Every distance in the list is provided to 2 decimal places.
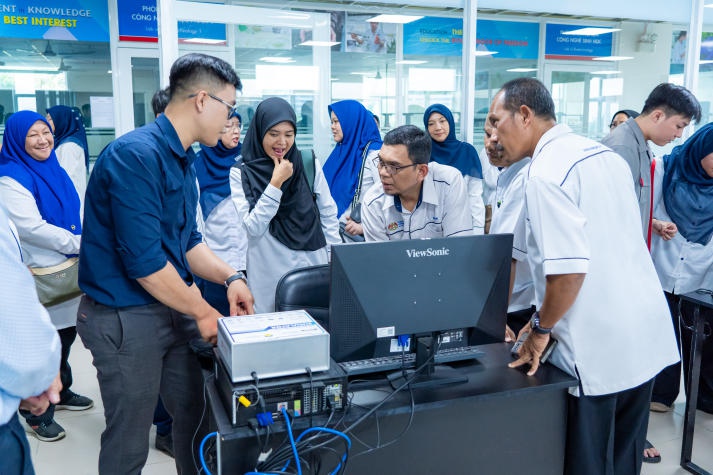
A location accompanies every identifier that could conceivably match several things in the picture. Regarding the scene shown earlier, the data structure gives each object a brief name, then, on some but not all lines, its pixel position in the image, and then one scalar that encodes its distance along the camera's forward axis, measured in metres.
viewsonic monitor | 1.38
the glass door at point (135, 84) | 4.75
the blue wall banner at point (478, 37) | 4.66
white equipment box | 1.26
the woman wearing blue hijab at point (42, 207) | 2.61
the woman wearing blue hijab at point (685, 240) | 2.80
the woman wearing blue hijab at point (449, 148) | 4.09
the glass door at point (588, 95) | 5.53
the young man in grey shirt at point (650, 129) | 2.47
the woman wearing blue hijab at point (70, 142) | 3.96
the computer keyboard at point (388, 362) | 1.53
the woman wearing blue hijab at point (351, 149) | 3.53
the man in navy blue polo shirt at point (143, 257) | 1.48
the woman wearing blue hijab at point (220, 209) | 2.69
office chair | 1.95
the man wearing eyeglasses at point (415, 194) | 2.23
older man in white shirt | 1.47
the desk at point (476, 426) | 1.46
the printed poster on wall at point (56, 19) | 4.36
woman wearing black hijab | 2.48
